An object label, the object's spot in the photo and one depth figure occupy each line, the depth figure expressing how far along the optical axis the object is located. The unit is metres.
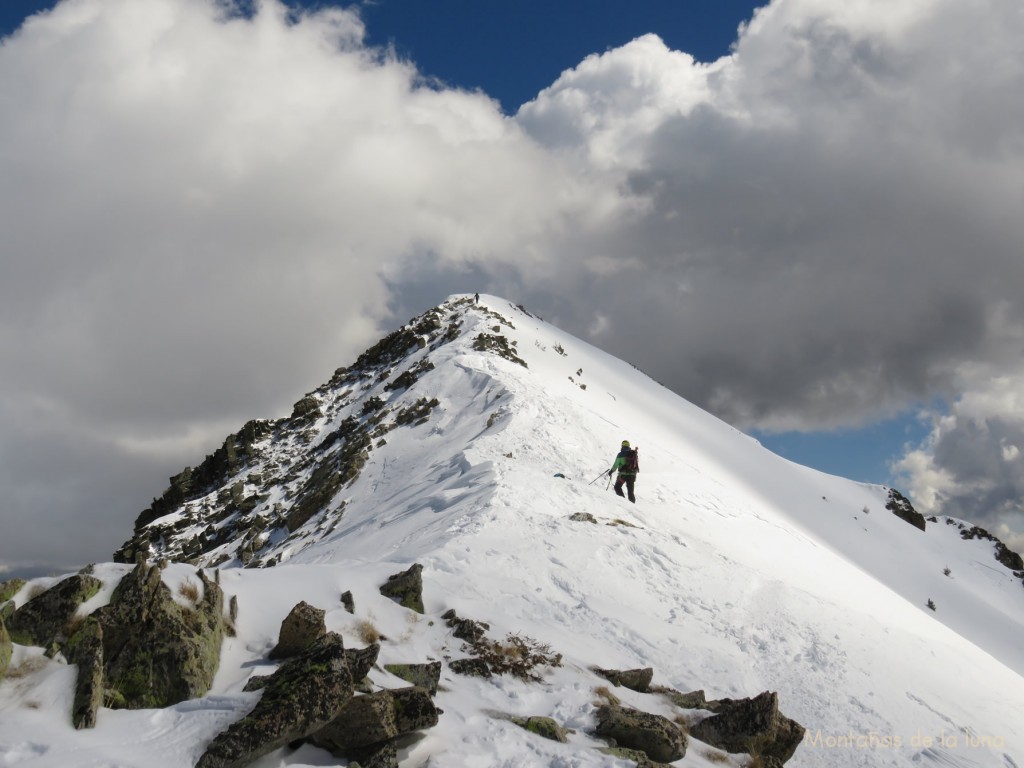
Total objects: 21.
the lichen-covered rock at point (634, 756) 7.97
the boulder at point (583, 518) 19.05
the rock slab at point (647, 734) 8.50
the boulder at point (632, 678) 10.82
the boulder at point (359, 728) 7.12
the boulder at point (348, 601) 10.78
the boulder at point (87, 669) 6.73
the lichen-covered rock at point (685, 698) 10.60
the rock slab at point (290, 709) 6.55
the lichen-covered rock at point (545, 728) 8.45
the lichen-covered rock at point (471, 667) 10.01
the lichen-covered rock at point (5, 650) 6.94
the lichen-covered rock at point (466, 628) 11.13
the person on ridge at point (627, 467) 23.42
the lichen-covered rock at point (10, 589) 7.75
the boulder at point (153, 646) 7.46
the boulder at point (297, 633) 8.84
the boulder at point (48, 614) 7.51
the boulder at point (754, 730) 9.55
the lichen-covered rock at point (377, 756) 7.00
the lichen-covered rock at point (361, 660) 7.79
